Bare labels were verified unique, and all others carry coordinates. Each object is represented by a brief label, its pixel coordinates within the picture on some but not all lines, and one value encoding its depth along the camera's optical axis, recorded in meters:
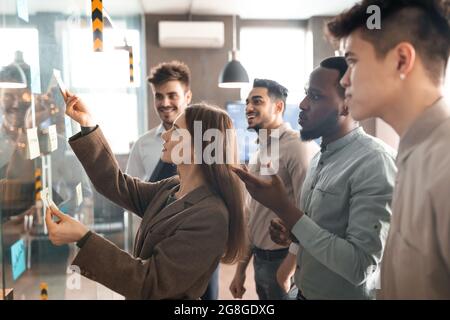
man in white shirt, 1.76
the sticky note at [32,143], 1.12
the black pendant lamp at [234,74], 3.68
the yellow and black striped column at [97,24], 0.91
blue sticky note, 1.11
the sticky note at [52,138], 1.26
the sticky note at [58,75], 1.00
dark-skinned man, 0.84
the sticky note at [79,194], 1.60
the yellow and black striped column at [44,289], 1.40
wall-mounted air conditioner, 4.36
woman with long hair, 0.78
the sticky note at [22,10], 1.03
